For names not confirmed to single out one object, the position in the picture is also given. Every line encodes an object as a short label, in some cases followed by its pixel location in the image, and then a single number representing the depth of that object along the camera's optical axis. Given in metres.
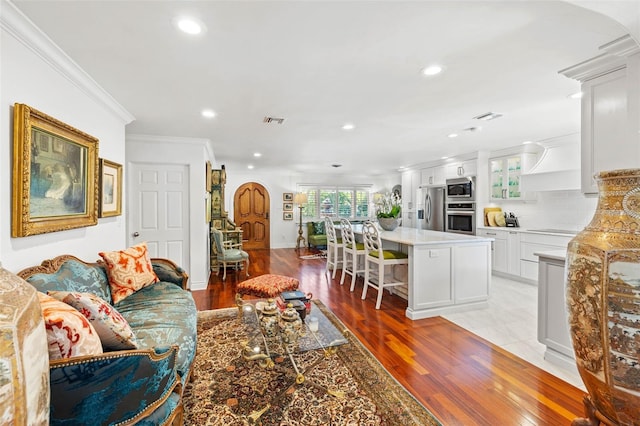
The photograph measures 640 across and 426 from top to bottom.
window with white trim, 9.51
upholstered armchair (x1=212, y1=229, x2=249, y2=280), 5.24
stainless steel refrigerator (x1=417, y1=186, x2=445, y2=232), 6.60
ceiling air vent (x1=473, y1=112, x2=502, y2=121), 3.35
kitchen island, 3.37
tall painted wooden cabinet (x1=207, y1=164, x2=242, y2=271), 6.02
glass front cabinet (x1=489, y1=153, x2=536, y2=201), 5.14
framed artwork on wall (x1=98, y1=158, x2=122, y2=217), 2.94
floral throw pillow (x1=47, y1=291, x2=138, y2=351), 1.34
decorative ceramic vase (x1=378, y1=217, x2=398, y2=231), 4.50
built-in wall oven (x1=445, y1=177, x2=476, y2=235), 5.78
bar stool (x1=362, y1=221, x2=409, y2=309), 3.65
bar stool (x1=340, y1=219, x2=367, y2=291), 4.46
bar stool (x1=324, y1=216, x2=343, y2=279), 5.21
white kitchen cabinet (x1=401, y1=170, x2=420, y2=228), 7.57
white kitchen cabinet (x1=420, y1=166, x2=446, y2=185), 6.66
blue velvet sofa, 1.08
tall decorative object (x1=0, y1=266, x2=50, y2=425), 0.63
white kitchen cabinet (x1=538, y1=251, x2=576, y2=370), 2.32
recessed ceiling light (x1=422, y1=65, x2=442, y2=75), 2.19
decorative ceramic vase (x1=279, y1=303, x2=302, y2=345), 2.06
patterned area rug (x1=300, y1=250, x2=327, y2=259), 7.52
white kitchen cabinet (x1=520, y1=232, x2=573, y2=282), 4.43
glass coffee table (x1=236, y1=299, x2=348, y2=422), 1.97
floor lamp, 8.77
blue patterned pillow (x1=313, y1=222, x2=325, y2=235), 8.88
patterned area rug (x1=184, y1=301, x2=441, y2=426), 1.78
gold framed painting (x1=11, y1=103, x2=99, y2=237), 1.73
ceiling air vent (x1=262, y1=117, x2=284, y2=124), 3.49
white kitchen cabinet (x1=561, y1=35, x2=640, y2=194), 1.80
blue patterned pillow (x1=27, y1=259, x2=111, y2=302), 1.71
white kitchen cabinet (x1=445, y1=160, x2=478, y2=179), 5.80
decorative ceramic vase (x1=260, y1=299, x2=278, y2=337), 2.14
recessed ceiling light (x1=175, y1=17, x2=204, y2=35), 1.64
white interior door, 4.26
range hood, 4.46
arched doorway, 8.75
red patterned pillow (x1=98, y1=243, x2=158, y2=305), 2.46
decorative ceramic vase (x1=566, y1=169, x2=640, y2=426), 1.13
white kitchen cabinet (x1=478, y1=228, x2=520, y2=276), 4.98
